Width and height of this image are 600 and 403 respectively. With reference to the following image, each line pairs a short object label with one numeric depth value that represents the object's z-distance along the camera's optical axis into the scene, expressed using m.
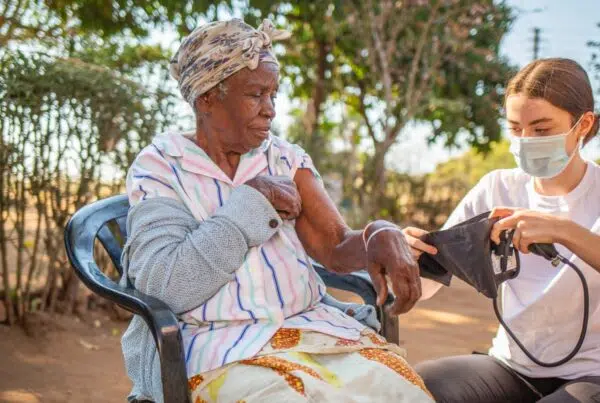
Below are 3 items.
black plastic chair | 2.01
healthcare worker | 2.52
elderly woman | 2.14
